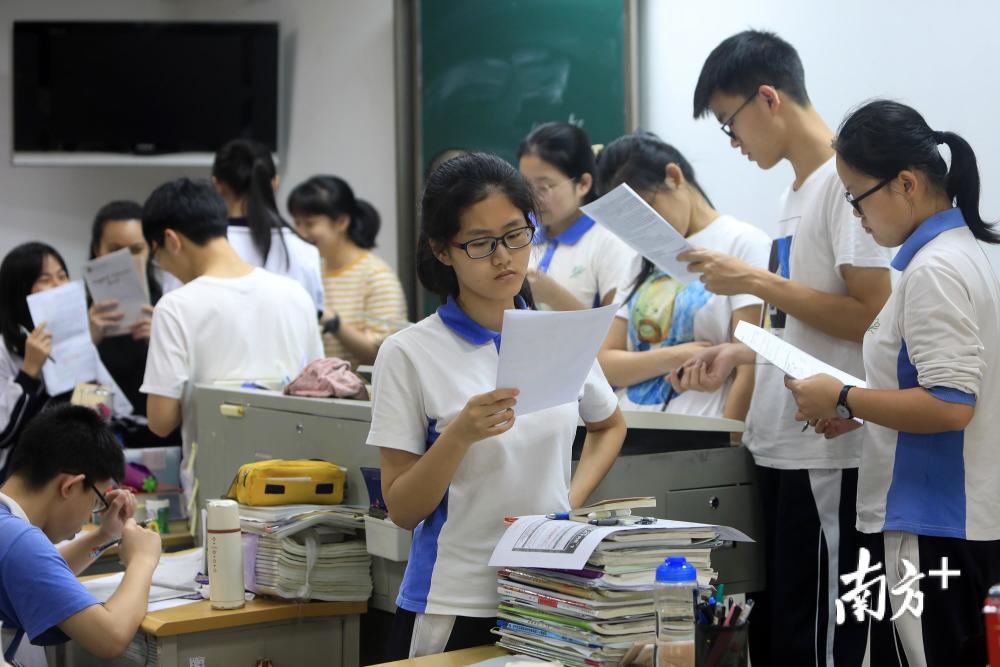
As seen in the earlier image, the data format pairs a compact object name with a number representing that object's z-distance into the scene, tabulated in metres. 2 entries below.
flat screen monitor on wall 6.00
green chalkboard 4.59
